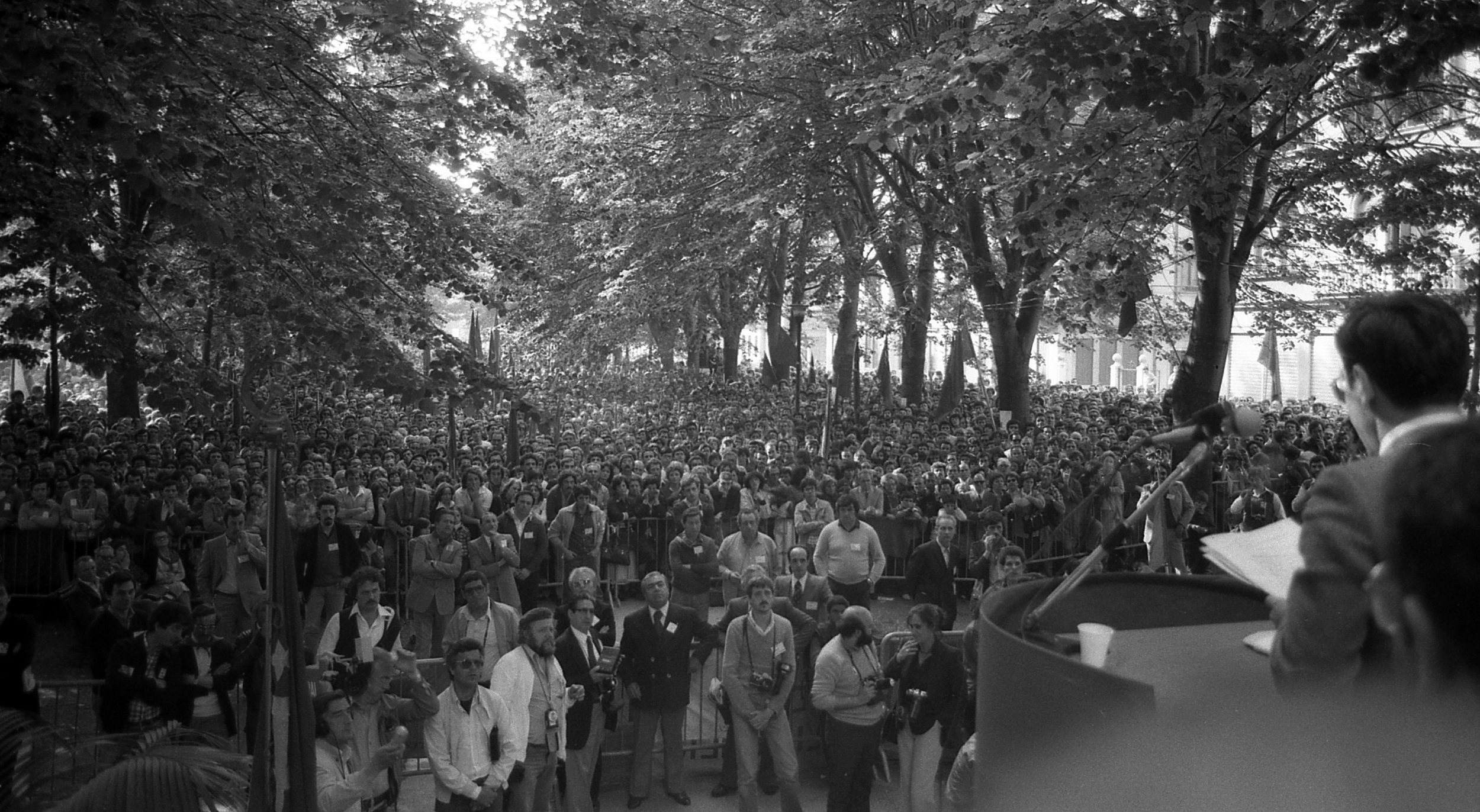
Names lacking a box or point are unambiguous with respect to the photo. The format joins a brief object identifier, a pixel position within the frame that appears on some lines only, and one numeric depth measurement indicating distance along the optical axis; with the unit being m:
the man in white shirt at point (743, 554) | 13.16
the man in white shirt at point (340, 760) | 7.44
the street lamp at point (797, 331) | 31.38
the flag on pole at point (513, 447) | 21.92
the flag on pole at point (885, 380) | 41.59
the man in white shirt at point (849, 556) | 12.71
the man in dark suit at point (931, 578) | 12.23
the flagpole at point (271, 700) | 6.15
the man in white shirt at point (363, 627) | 9.21
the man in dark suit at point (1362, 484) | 1.67
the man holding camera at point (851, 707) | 8.95
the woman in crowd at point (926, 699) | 8.82
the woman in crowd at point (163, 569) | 11.02
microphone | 2.41
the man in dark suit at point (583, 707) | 9.00
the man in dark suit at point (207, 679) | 9.04
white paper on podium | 2.05
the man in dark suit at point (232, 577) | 11.75
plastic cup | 2.22
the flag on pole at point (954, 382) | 37.34
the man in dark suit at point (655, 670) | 9.65
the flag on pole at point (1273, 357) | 41.75
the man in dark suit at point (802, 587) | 11.65
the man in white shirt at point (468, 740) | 7.96
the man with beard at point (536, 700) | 8.43
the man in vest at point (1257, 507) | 14.45
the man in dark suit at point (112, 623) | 10.15
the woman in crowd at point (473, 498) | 15.34
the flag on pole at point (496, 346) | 28.72
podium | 1.83
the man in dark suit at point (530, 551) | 13.93
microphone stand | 2.29
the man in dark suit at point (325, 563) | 12.50
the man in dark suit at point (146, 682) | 8.80
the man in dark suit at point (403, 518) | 14.68
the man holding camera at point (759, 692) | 9.23
